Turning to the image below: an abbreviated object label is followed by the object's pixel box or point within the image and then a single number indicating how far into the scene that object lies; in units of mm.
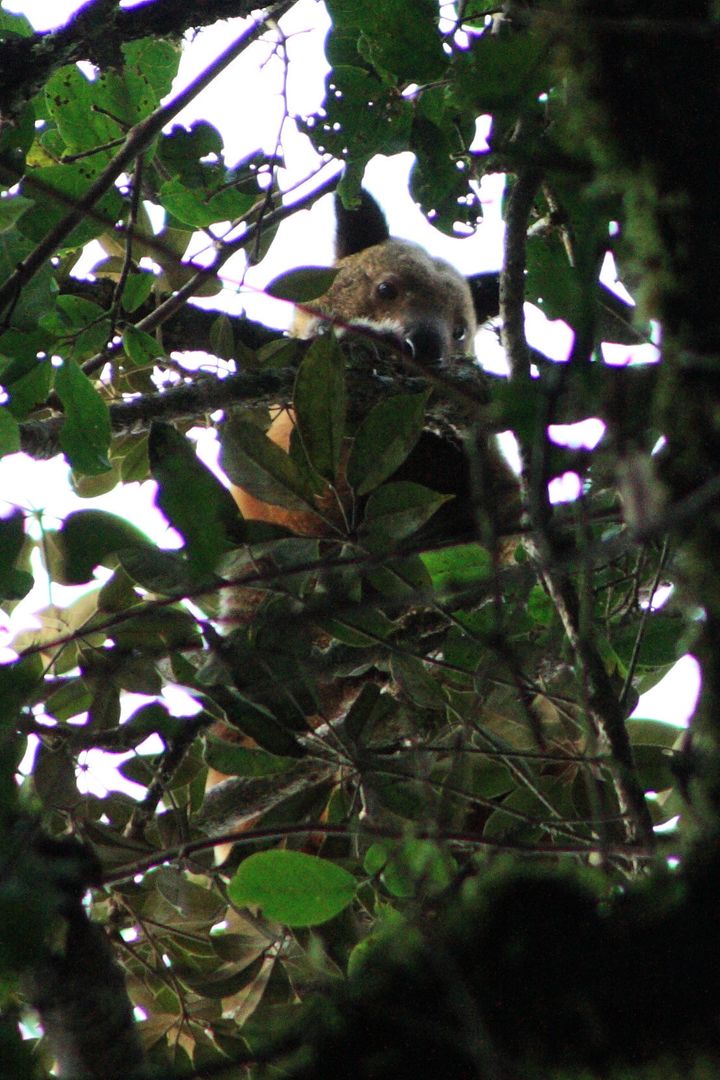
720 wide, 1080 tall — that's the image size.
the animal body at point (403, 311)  9994
